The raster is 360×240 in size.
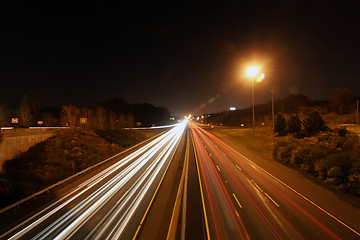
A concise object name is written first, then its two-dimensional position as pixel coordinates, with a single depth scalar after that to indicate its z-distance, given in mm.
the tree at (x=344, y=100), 53625
